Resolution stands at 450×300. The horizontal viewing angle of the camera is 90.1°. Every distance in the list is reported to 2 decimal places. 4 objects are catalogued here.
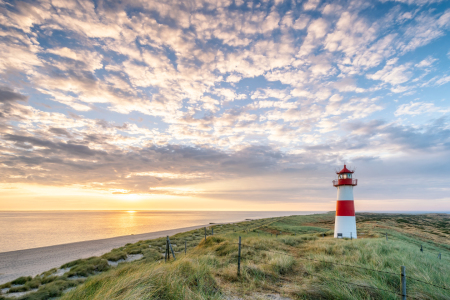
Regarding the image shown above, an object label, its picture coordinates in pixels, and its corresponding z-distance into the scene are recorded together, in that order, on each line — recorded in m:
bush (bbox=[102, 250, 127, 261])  16.59
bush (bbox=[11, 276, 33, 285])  11.80
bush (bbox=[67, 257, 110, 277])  12.77
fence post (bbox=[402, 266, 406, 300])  4.38
